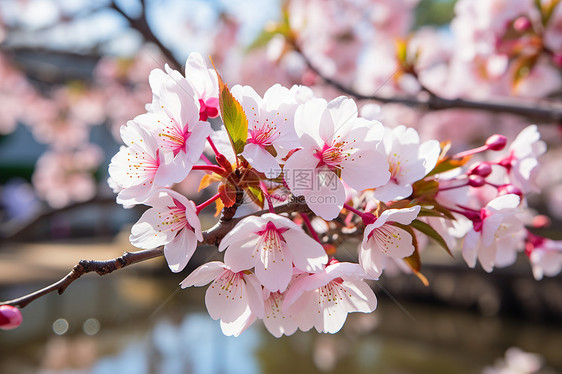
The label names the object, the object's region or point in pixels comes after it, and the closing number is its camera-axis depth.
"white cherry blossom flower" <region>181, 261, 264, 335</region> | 0.29
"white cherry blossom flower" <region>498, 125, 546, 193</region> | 0.33
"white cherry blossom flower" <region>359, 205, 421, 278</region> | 0.28
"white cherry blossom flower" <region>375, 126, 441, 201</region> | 0.30
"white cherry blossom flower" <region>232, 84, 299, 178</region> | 0.28
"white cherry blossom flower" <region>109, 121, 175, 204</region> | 0.28
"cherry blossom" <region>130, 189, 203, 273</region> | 0.28
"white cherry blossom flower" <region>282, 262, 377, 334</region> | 0.28
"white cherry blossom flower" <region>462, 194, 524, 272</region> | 0.30
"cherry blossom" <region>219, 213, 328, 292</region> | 0.28
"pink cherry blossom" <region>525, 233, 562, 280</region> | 0.36
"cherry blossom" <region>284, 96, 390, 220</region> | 0.28
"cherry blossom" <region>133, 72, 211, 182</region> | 0.28
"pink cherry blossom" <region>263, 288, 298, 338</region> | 0.30
